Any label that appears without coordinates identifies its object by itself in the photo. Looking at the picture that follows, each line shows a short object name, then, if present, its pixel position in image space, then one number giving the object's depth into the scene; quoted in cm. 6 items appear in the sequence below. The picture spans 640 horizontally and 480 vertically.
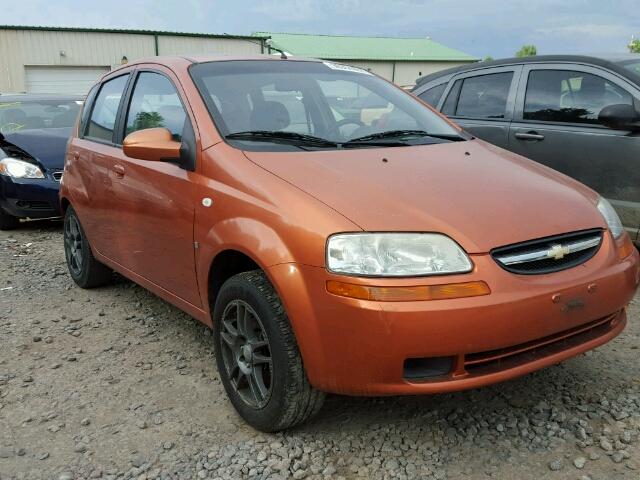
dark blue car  701
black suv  443
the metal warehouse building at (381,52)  4331
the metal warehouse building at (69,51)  2606
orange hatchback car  227
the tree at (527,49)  4918
